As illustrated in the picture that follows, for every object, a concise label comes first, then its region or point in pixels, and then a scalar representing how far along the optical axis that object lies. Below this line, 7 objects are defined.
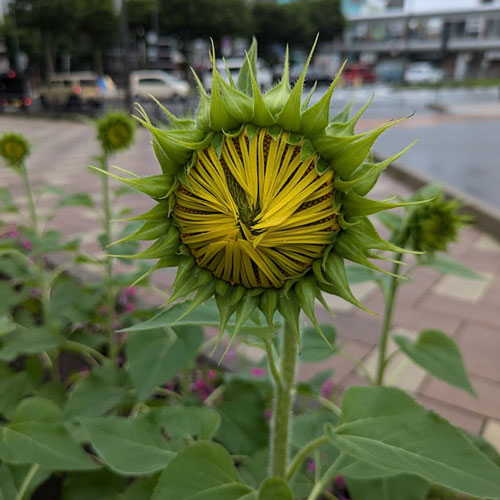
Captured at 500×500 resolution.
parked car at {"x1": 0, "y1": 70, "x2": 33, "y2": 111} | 18.25
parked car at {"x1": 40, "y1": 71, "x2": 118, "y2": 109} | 16.71
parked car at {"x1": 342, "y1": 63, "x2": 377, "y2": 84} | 35.76
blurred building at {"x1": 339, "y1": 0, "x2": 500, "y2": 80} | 43.84
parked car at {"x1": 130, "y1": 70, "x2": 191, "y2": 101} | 18.35
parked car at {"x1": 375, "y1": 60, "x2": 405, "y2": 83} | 38.32
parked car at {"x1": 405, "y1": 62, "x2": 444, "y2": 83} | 35.81
